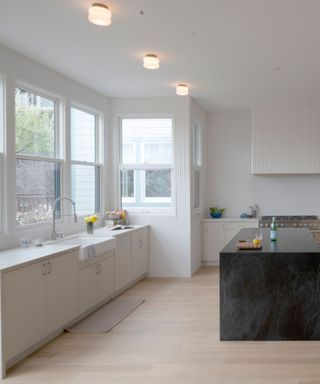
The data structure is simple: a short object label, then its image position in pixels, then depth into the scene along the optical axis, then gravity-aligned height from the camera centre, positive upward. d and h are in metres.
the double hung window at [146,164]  7.04 +0.39
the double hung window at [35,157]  4.80 +0.36
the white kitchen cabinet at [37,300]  3.39 -0.93
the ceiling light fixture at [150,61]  4.56 +1.29
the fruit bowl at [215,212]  7.95 -0.42
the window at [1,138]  4.38 +0.50
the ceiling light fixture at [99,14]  3.31 +1.29
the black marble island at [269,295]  3.99 -0.95
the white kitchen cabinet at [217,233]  7.68 -0.77
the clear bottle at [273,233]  4.74 -0.48
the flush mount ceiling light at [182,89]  5.76 +1.26
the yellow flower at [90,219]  5.79 -0.38
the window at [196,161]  7.47 +0.45
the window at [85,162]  6.05 +0.37
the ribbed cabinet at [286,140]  7.55 +0.79
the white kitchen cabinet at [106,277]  5.16 -1.04
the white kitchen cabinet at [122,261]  5.73 -0.94
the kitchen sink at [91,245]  4.57 -0.61
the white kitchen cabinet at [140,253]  6.34 -0.94
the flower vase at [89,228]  5.79 -0.49
